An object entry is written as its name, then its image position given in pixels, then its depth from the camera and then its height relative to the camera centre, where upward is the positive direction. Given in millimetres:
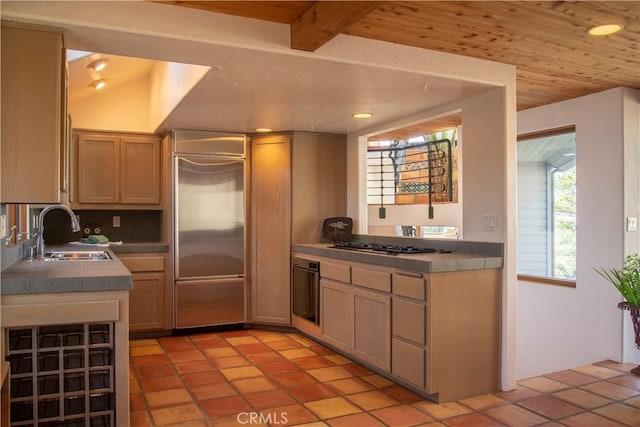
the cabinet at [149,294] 4773 -778
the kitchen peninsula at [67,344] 2213 -617
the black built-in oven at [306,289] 4473 -712
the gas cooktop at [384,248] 3660 -272
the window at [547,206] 4473 +73
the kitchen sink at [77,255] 3731 -311
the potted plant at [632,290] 3584 -557
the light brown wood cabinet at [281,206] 5070 +85
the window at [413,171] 5736 +541
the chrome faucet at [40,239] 3514 -175
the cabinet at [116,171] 4949 +442
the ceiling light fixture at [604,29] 2703 +1020
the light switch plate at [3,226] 2473 -60
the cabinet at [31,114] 2246 +463
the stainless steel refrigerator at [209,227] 4891 -129
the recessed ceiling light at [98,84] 4906 +1300
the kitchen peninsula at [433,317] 3061 -677
